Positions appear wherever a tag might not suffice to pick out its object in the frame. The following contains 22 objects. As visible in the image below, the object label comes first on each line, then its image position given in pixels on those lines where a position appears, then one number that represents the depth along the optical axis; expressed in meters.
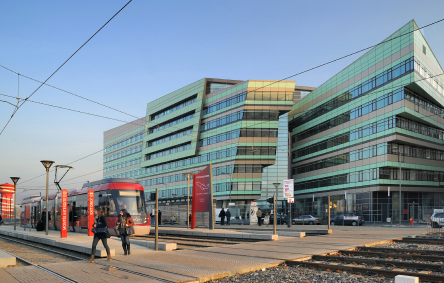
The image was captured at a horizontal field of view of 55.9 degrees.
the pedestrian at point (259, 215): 42.08
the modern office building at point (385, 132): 50.81
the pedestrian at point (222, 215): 41.22
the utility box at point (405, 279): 6.46
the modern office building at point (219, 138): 69.88
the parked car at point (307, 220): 51.41
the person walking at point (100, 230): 12.55
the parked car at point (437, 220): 30.14
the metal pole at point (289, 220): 33.41
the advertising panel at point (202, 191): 29.17
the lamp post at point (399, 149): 52.23
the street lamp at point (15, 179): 33.56
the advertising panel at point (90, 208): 24.59
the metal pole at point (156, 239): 14.93
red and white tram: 23.89
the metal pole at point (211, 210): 28.45
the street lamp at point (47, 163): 25.56
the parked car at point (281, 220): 51.59
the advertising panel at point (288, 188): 33.62
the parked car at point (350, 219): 44.66
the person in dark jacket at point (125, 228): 13.77
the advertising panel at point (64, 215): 21.79
